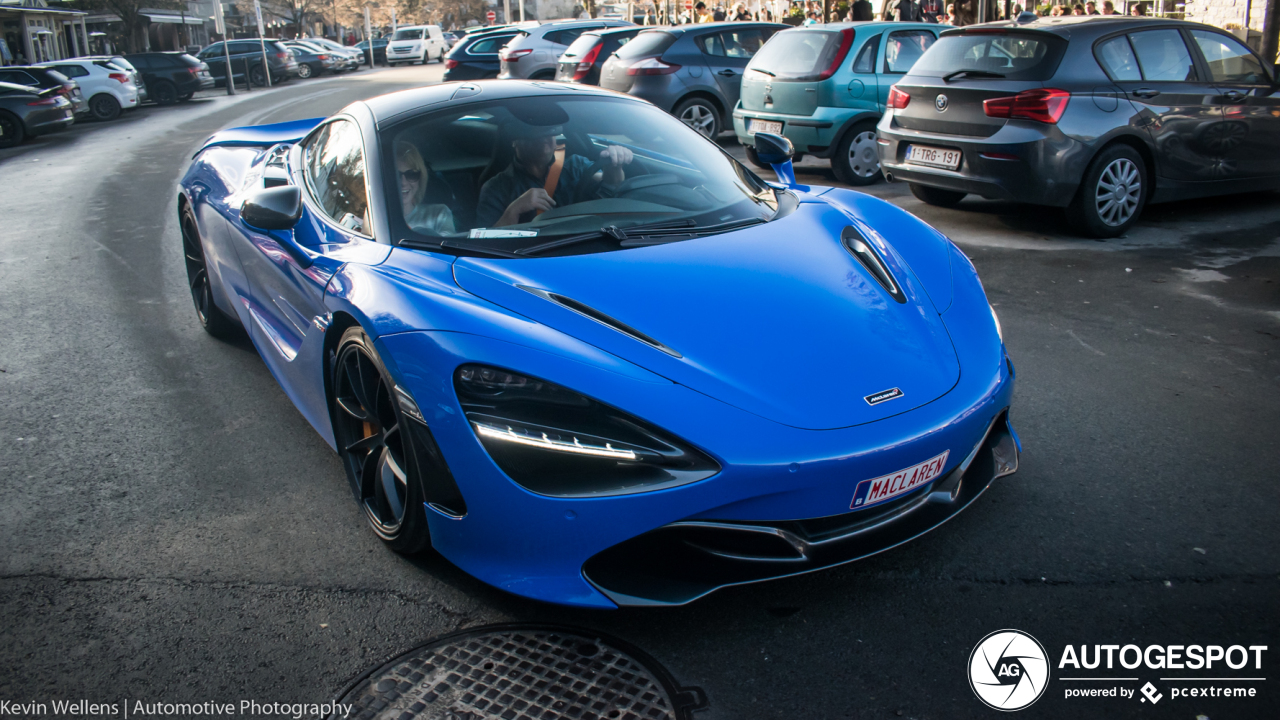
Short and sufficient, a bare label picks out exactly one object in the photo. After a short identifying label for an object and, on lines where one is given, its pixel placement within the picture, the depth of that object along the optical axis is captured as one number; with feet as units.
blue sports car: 7.66
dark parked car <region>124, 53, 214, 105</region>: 83.61
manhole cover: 7.43
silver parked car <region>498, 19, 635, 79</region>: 61.36
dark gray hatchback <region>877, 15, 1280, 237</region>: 21.57
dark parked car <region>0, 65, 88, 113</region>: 60.44
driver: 10.96
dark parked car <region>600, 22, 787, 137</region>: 37.35
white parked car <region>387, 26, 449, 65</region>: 141.69
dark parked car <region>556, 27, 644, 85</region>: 45.70
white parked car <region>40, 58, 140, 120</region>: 70.33
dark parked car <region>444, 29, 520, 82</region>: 73.46
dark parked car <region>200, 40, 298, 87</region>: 106.93
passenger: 10.42
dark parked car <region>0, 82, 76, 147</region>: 55.21
